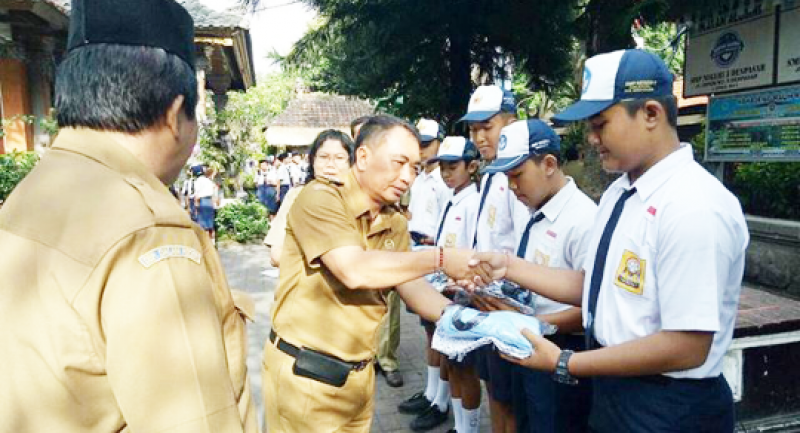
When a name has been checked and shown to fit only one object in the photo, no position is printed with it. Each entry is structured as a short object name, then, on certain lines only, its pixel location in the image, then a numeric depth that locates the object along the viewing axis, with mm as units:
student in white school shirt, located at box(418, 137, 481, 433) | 3557
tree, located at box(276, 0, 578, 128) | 8102
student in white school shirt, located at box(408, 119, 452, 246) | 5023
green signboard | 5223
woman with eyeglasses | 3951
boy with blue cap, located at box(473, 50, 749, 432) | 1623
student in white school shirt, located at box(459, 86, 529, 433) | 3104
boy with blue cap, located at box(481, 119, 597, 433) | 2537
